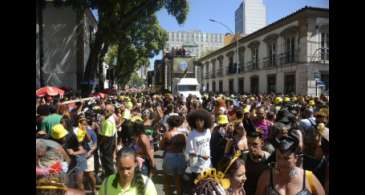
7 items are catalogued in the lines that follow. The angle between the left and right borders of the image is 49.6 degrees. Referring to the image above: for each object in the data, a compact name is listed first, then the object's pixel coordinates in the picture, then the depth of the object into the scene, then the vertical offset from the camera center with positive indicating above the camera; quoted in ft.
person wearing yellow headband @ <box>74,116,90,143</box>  21.69 -2.17
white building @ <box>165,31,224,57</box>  171.65 +29.25
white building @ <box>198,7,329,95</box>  78.38 +8.15
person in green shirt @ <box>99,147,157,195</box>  11.31 -2.61
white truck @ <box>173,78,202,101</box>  93.19 +1.20
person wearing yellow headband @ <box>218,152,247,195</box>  12.19 -2.63
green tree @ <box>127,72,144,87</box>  383.49 +9.86
